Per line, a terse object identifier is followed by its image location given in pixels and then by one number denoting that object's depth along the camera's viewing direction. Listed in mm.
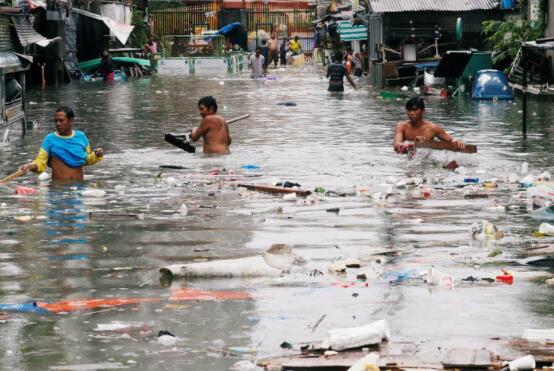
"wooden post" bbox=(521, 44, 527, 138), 19223
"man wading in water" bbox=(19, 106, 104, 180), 13461
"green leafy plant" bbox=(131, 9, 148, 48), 57534
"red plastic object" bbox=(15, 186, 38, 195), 13508
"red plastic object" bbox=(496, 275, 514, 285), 8070
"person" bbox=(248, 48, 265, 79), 45656
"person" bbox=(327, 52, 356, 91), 34312
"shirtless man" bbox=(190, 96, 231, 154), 16766
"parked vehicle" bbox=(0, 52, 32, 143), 20000
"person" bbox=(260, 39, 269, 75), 54706
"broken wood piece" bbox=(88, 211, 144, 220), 11586
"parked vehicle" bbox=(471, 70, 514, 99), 30391
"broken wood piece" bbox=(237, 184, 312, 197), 13048
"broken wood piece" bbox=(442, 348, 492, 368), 5855
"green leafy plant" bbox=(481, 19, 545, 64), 31922
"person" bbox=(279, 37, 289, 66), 63550
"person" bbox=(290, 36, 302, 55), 66069
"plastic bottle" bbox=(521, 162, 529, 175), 15009
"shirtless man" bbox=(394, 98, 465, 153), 15461
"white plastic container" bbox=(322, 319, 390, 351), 6258
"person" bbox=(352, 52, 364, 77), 47938
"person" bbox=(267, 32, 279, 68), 59341
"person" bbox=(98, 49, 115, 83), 45594
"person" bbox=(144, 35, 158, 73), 55772
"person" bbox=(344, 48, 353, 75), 47412
